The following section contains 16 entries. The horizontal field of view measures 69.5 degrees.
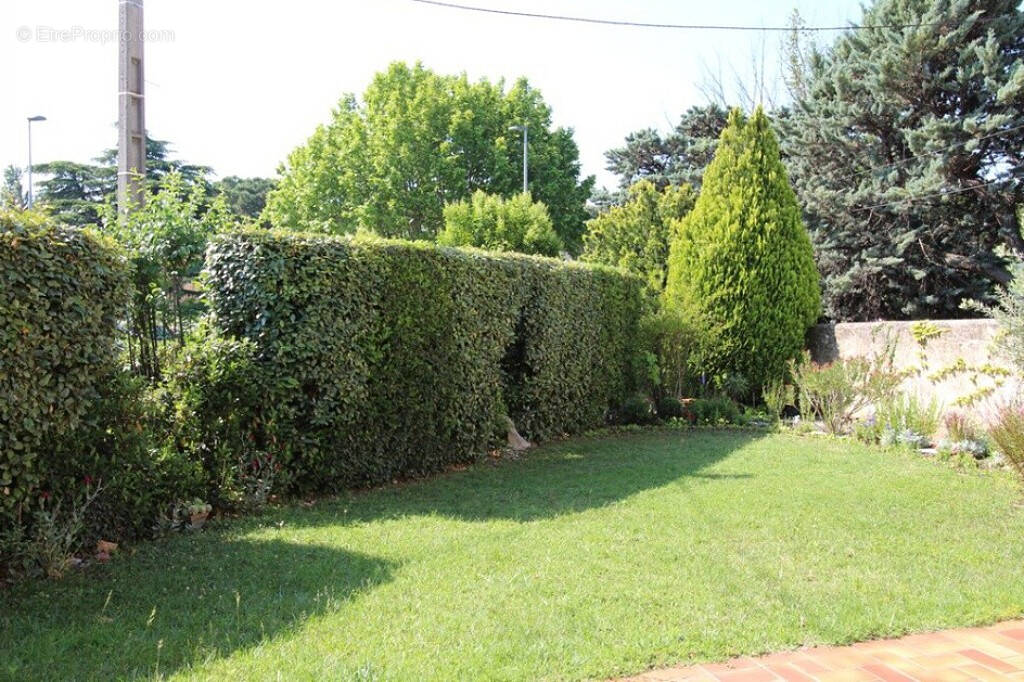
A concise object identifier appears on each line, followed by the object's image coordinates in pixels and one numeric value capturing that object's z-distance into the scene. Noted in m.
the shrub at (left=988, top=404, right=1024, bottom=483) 7.07
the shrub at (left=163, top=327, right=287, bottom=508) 6.11
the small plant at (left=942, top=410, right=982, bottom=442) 9.67
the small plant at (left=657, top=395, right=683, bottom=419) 13.45
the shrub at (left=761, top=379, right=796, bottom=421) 13.09
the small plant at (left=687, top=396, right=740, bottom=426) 13.17
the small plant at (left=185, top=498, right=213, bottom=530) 5.83
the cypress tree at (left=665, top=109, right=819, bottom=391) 14.30
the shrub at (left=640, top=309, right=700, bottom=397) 13.70
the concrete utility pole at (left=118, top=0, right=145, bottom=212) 6.83
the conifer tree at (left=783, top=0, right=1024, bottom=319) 17.47
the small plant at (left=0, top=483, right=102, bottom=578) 4.36
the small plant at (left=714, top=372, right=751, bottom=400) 14.19
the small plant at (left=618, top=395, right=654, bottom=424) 13.23
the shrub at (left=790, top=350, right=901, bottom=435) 11.33
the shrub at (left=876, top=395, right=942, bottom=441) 10.50
